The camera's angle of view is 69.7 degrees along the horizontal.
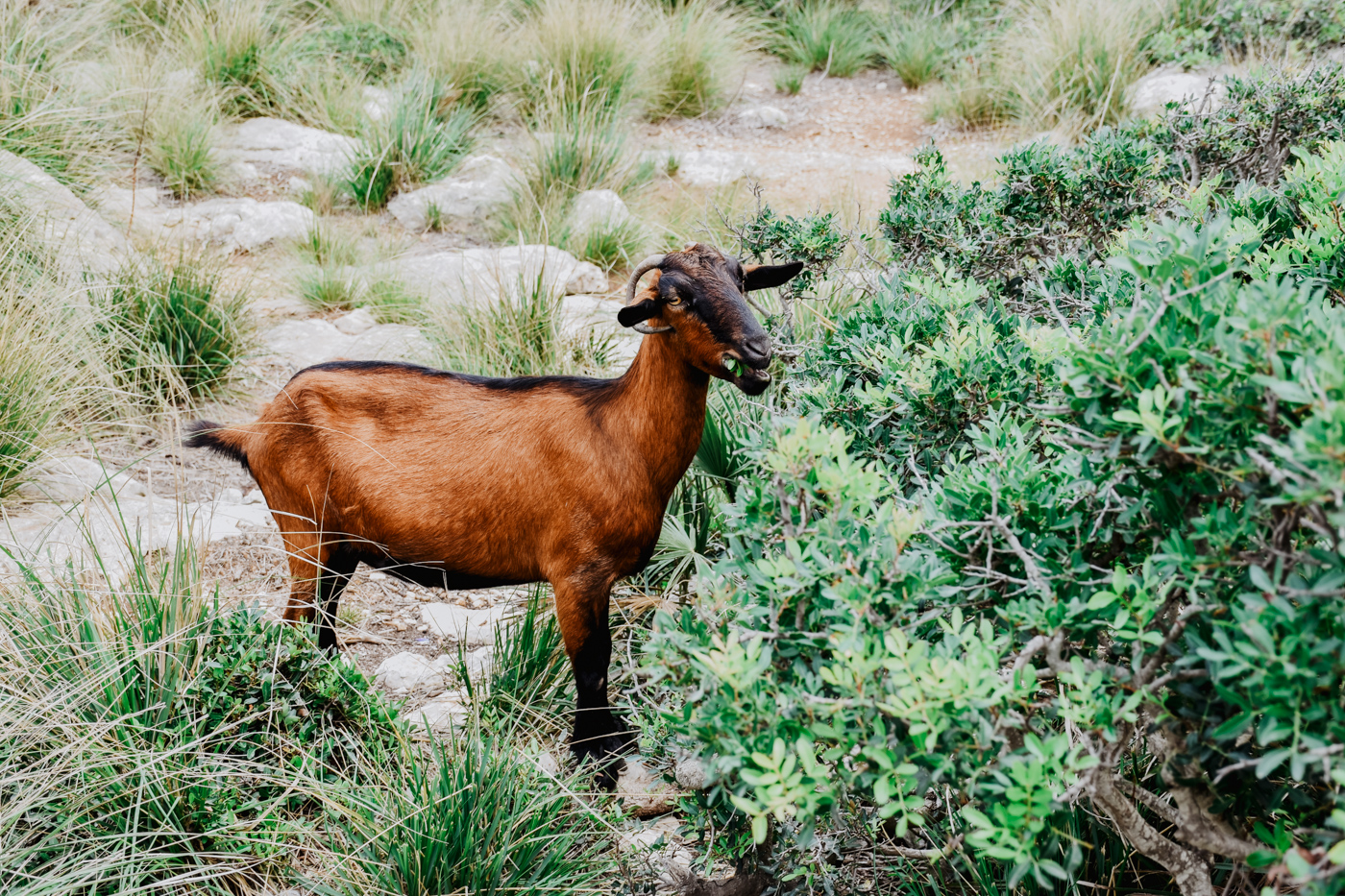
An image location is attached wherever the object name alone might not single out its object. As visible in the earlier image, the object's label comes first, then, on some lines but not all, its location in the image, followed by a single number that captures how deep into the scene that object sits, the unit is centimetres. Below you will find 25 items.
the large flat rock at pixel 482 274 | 648
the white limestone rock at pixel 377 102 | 928
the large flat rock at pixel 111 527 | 312
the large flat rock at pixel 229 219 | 772
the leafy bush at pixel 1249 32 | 865
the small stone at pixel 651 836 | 281
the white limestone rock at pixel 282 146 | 886
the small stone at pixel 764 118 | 1099
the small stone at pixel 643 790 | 316
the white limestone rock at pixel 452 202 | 852
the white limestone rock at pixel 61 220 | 572
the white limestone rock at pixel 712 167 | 919
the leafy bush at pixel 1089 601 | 140
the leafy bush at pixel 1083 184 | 426
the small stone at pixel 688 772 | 302
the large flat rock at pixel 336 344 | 622
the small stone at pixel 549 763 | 324
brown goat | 311
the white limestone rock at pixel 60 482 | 448
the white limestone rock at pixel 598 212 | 755
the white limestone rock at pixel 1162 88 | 841
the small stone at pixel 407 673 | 386
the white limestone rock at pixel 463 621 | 420
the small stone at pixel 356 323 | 668
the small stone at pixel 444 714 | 340
